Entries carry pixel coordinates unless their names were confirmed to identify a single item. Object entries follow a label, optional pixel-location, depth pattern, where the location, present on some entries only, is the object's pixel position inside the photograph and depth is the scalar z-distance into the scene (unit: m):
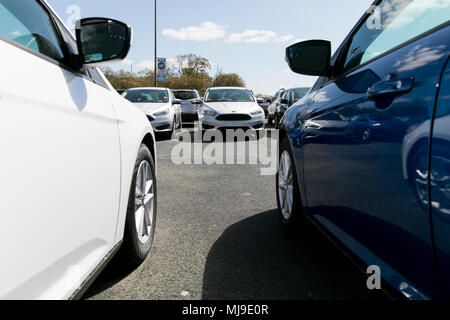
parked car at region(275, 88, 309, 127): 13.26
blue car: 1.04
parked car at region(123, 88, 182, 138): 10.20
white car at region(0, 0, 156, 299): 1.00
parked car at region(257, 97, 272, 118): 22.59
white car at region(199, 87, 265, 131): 10.51
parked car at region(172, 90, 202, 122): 17.77
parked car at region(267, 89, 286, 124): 15.26
